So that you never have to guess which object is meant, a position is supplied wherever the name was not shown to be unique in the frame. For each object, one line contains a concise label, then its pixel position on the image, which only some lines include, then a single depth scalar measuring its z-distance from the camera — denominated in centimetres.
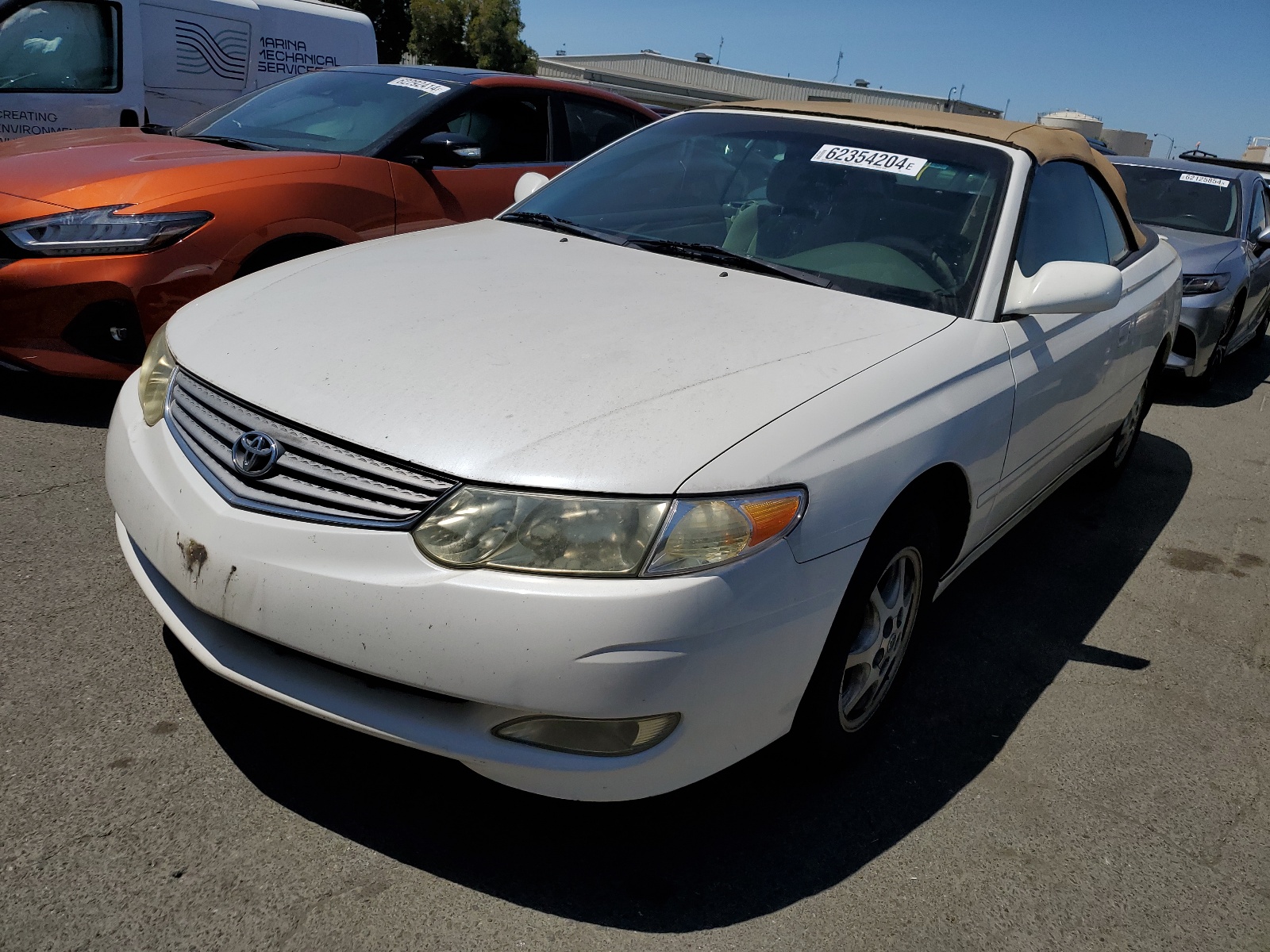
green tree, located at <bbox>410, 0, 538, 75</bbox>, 3766
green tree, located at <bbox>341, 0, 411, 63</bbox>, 3484
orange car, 404
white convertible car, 193
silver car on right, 713
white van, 733
